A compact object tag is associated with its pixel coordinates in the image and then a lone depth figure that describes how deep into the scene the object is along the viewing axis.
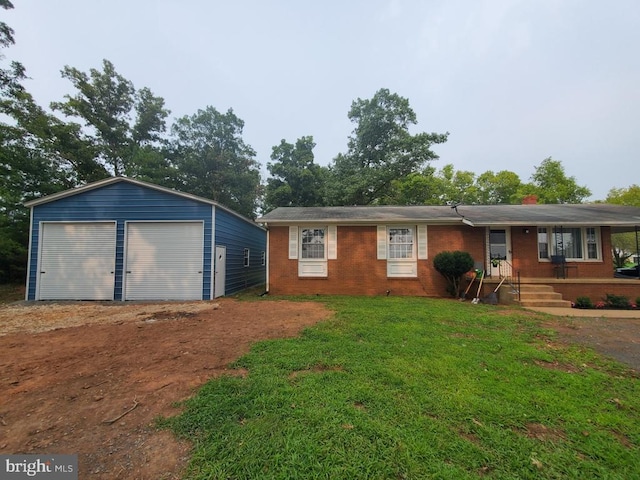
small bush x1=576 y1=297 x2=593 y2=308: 8.49
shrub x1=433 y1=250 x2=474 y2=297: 9.27
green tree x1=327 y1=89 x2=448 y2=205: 20.95
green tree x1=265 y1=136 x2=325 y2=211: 22.31
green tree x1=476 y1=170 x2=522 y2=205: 29.02
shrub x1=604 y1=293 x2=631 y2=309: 8.53
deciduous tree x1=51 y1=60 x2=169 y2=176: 18.70
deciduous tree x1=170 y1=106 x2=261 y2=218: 24.03
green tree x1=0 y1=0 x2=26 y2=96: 12.34
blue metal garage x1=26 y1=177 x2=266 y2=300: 9.68
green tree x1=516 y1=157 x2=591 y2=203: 25.66
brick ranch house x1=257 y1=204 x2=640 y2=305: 9.77
